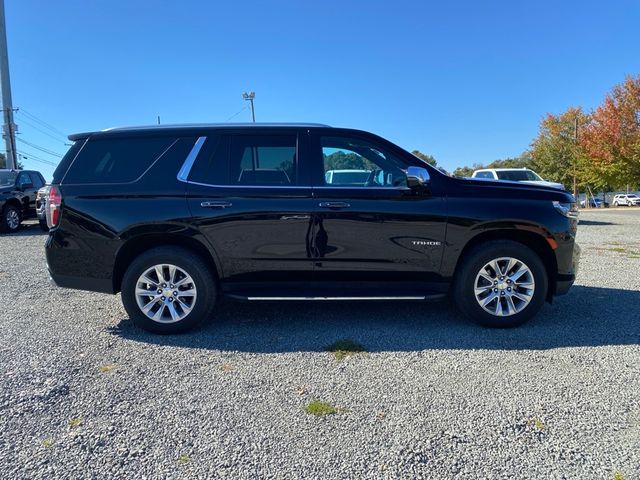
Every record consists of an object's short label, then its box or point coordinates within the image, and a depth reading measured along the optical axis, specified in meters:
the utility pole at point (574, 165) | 35.88
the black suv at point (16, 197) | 12.74
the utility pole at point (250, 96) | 32.47
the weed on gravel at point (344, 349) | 3.64
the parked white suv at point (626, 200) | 53.16
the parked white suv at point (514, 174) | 14.60
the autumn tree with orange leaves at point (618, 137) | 27.95
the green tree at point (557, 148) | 41.63
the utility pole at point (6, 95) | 20.55
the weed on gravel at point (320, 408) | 2.76
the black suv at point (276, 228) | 4.11
